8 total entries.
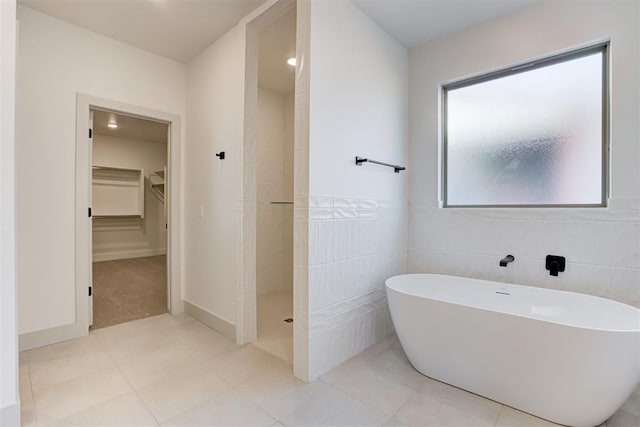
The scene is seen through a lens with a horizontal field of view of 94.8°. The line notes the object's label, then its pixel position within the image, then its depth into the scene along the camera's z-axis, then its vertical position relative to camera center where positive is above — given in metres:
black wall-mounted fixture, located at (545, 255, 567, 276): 2.03 -0.35
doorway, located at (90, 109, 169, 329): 4.81 +0.21
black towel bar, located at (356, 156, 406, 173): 2.20 +0.39
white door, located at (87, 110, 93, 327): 2.57 -0.22
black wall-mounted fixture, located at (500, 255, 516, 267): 2.10 -0.35
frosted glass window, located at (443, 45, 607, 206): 2.03 +0.61
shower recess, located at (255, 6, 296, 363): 3.38 +0.32
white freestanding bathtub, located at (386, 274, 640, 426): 1.34 -0.70
